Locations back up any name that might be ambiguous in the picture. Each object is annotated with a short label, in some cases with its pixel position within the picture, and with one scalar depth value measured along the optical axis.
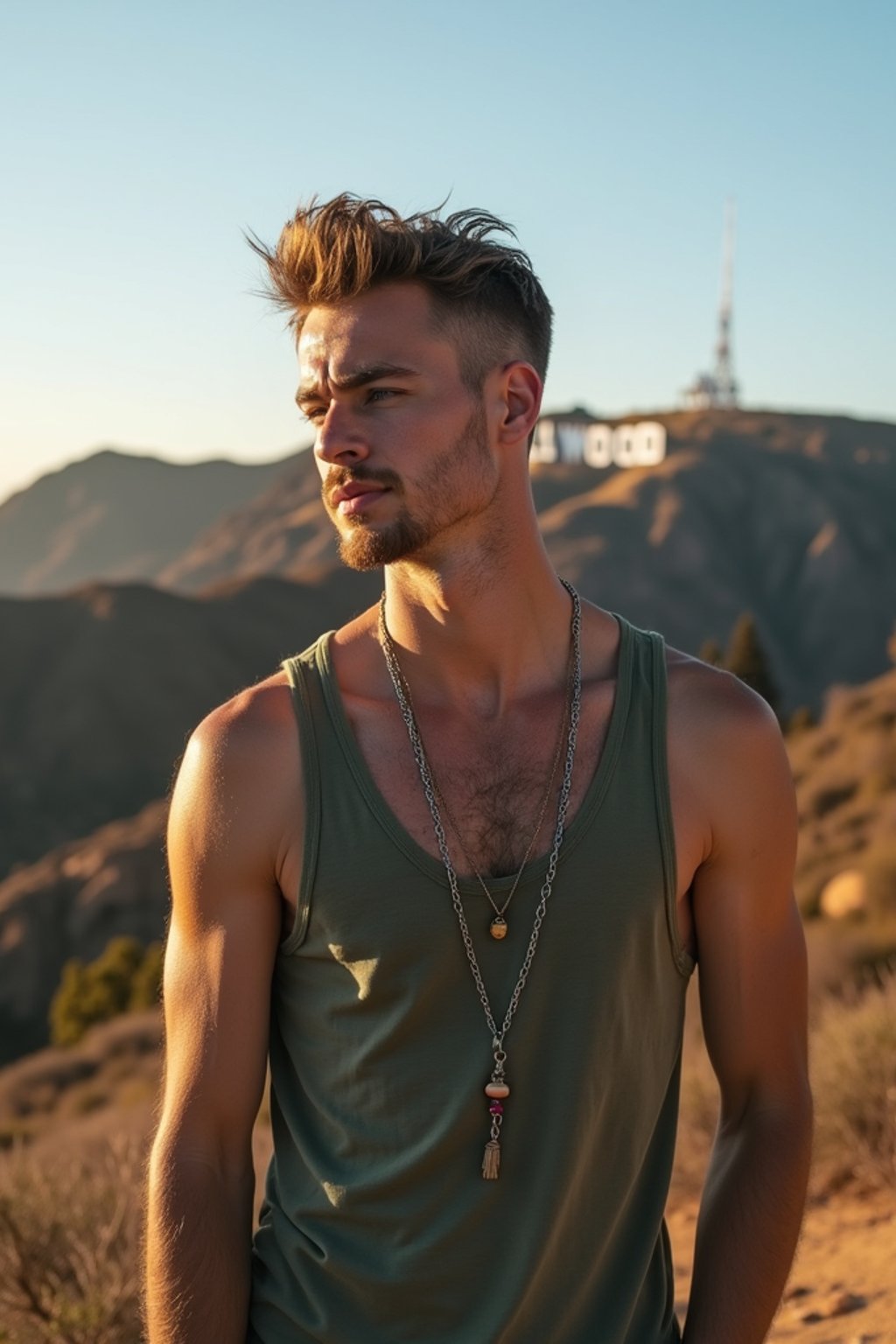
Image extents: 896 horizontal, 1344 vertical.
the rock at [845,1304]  4.77
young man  2.30
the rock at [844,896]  17.45
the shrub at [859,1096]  6.05
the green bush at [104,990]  32.28
